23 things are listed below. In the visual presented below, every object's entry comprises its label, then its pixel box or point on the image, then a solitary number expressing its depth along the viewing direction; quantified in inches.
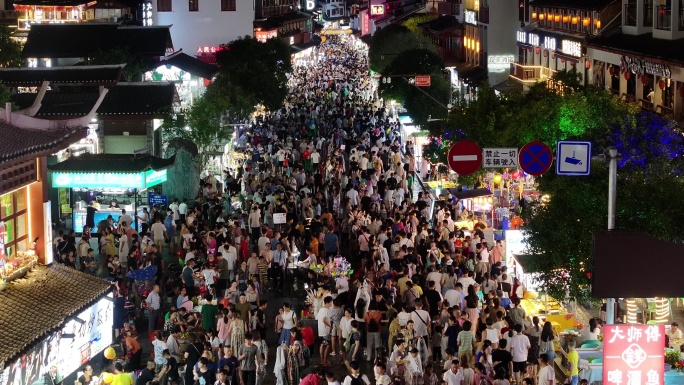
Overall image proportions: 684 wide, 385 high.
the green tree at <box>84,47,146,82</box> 2027.6
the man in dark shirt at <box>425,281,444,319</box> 854.5
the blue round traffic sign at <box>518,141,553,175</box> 716.0
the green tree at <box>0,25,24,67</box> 2400.3
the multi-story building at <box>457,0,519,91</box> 2405.3
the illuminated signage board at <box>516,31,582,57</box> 1814.0
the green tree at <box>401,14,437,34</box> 3356.3
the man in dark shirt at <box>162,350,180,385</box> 727.7
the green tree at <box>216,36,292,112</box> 2368.4
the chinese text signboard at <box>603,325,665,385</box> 517.7
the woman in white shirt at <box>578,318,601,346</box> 783.7
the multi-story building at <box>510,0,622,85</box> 1753.2
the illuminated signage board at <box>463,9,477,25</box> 2642.7
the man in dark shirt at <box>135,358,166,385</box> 713.0
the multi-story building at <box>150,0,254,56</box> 3189.0
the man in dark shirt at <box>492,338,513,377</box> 712.4
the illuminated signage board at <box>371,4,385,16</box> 4813.0
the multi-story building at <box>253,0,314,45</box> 3447.6
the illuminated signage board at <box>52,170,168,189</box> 1205.7
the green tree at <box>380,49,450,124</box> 2154.3
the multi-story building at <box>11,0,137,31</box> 2802.7
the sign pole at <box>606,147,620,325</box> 572.1
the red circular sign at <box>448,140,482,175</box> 803.4
